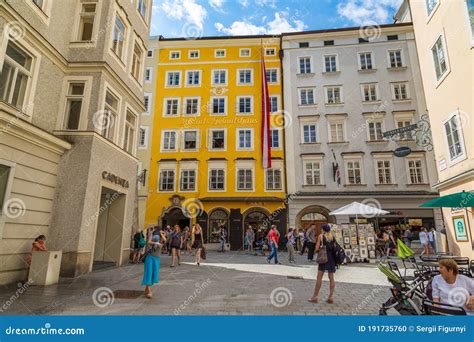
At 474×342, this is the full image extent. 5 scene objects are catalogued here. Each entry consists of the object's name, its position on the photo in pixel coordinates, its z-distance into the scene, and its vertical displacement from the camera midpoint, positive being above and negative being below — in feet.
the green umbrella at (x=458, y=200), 30.37 +3.48
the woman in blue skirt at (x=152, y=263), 22.60 -2.43
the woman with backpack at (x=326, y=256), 21.61 -1.75
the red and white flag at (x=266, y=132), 84.38 +29.22
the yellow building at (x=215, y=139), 83.51 +28.91
